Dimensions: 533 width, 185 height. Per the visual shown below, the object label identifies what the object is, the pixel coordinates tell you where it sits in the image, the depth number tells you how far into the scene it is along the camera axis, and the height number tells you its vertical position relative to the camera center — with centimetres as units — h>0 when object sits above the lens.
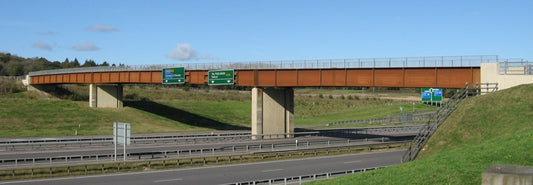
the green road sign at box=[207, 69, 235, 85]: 6288 +187
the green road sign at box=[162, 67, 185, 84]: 6794 +223
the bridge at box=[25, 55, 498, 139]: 4638 +159
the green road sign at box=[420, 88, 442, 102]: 9350 -9
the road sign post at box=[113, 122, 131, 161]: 3512 -277
